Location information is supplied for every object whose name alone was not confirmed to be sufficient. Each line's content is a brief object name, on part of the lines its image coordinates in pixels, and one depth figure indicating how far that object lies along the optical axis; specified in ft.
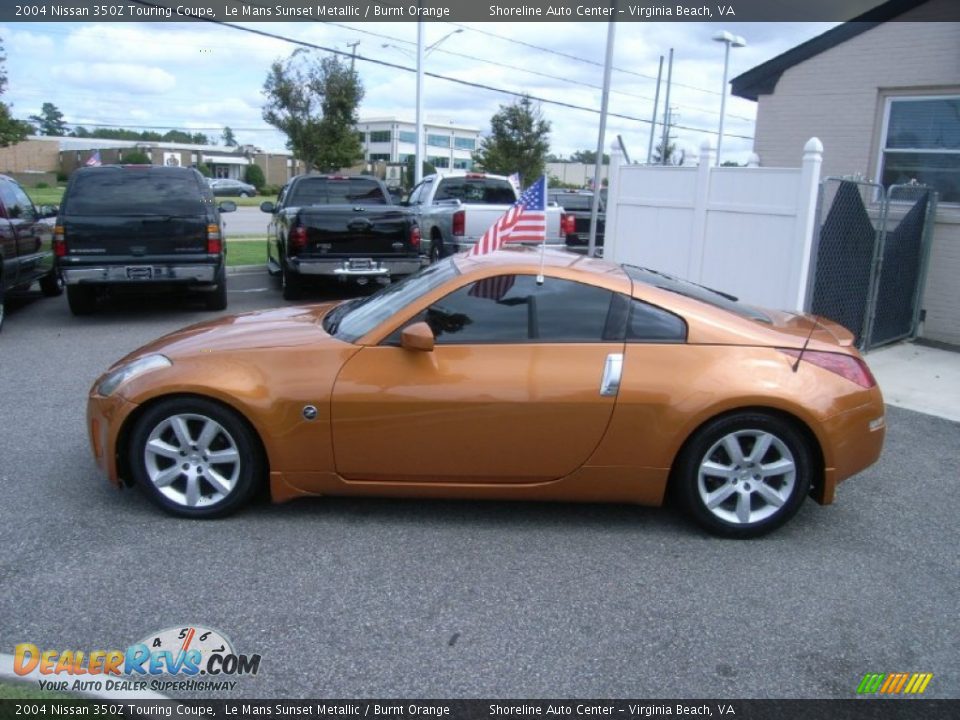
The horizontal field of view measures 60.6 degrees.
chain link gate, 27.25
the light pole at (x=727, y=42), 81.92
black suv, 31.53
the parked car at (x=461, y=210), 42.32
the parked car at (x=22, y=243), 31.94
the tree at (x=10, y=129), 82.28
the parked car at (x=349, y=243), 36.11
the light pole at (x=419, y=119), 72.49
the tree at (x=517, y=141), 118.73
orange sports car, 13.84
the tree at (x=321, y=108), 89.40
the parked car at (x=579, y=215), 56.03
